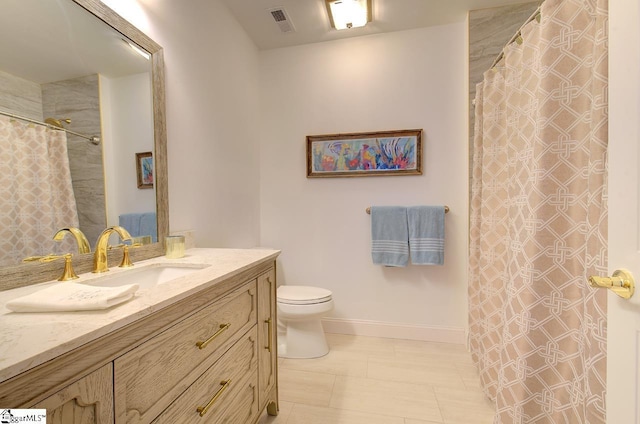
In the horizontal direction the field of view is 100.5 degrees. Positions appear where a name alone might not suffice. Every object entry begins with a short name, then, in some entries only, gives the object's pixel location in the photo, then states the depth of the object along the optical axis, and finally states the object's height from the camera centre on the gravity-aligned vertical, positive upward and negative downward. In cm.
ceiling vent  190 +137
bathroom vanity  45 -34
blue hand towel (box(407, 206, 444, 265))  206 -26
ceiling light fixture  180 +135
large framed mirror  82 +37
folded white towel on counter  59 -22
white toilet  183 -82
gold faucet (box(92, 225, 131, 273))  97 -17
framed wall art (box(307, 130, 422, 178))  216 +40
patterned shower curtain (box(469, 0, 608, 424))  83 -8
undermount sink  99 -28
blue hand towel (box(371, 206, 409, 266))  214 -28
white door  60 -1
